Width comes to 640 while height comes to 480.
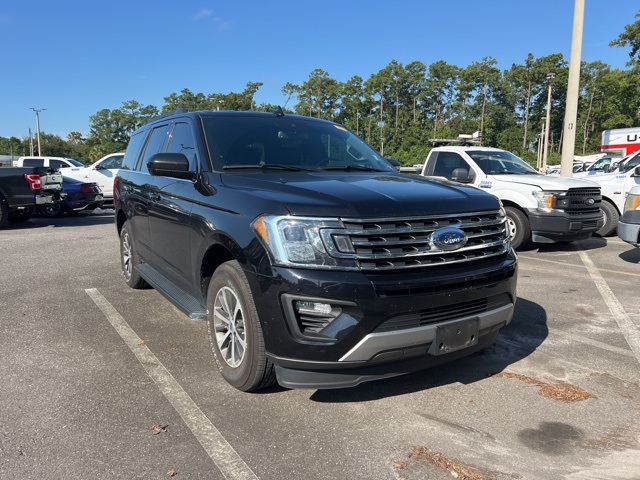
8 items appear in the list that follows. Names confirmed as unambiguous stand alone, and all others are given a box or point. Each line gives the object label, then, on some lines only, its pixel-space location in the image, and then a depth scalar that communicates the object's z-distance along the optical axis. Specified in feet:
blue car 47.96
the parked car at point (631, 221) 24.36
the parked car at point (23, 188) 39.58
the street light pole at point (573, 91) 44.11
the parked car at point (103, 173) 54.90
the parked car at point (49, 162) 69.10
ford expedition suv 9.30
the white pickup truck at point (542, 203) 28.07
